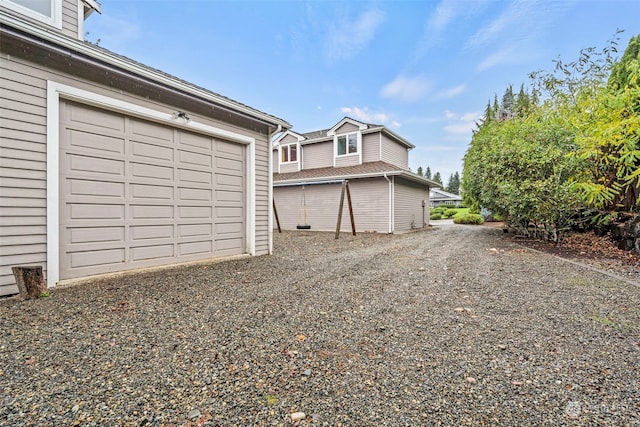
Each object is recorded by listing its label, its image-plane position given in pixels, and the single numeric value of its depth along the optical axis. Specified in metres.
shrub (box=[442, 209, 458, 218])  28.77
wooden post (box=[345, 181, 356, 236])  10.18
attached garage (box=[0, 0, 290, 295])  3.37
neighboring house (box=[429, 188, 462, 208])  42.41
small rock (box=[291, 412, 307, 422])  1.43
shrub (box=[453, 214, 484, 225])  19.47
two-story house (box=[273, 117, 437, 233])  12.20
